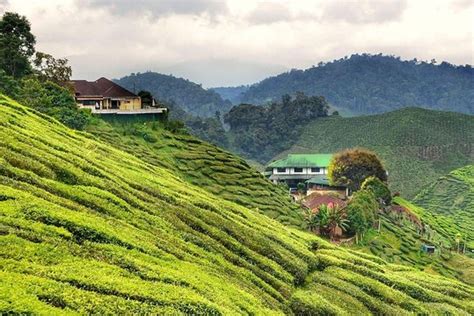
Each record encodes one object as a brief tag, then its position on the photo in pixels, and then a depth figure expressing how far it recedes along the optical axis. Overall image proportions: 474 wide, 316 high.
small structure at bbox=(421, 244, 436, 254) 62.84
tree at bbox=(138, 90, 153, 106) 76.69
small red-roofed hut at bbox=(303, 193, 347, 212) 66.63
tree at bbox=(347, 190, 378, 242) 57.28
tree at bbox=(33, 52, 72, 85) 63.81
